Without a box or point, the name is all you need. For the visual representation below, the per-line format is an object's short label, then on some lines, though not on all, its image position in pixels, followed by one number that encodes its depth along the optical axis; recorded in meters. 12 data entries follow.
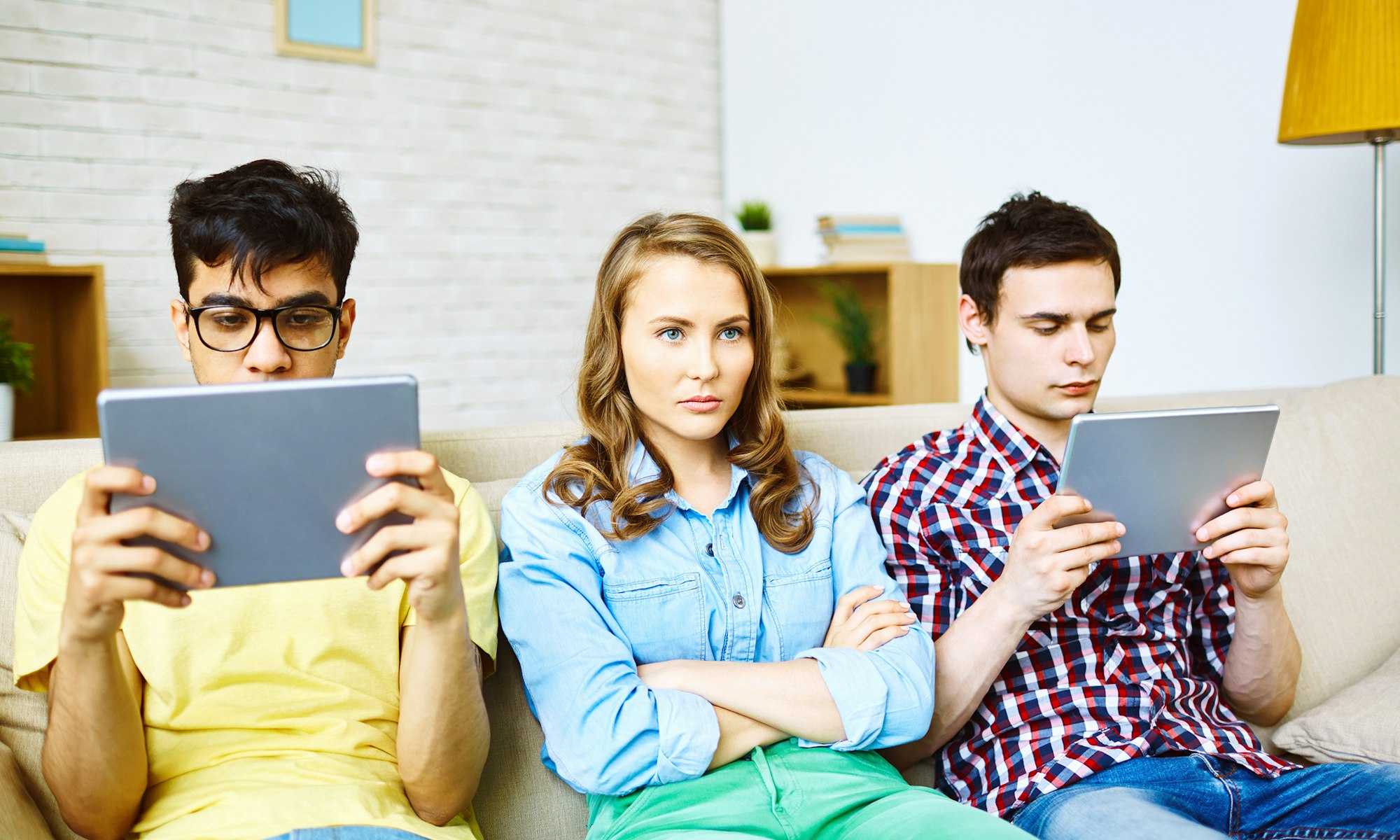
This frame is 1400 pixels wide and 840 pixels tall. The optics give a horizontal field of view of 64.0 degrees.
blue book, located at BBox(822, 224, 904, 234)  3.67
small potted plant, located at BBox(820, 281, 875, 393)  3.76
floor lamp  2.00
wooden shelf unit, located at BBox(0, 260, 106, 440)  2.88
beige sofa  1.41
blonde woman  1.22
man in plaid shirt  1.33
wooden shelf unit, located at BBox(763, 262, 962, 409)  3.55
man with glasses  1.07
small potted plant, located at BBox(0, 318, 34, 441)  2.66
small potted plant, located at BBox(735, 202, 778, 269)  4.09
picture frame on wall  3.48
